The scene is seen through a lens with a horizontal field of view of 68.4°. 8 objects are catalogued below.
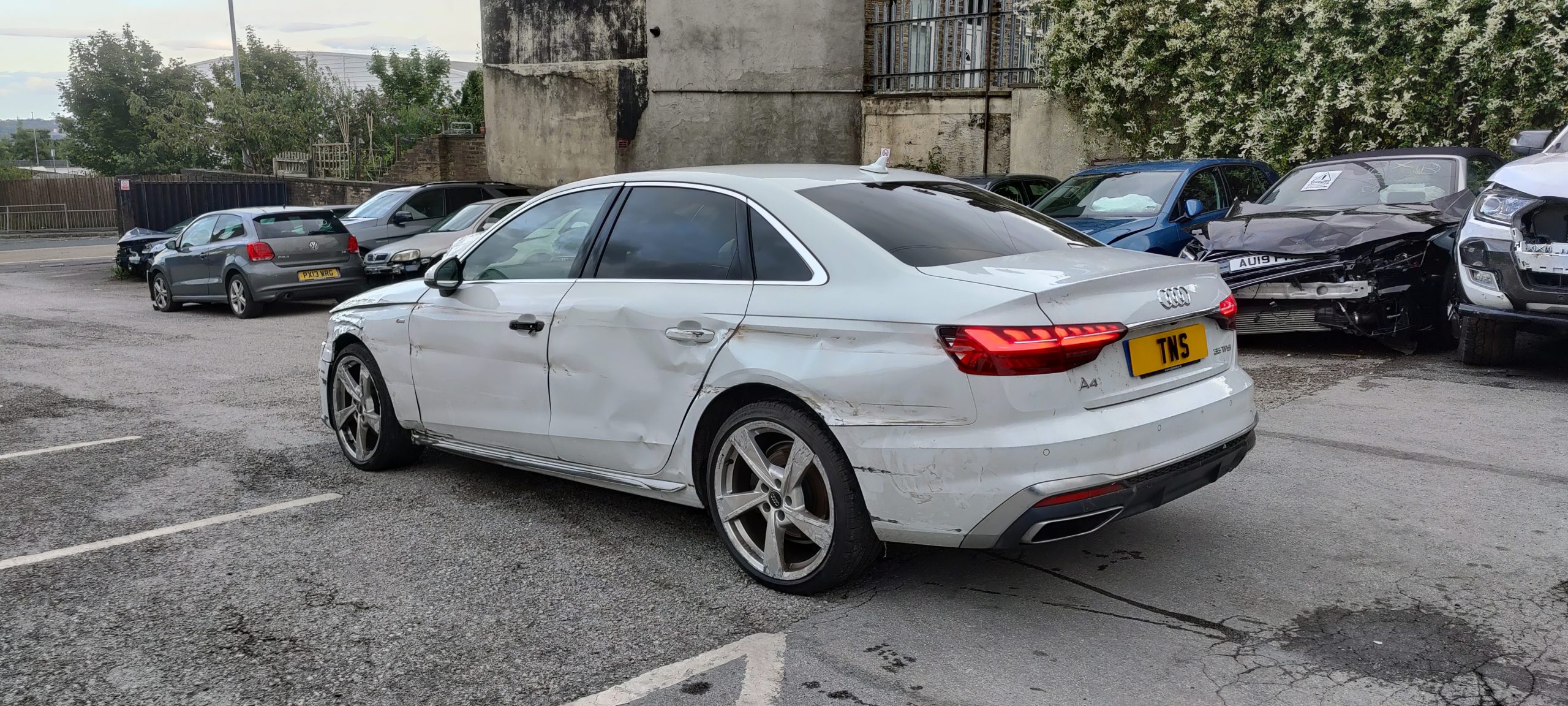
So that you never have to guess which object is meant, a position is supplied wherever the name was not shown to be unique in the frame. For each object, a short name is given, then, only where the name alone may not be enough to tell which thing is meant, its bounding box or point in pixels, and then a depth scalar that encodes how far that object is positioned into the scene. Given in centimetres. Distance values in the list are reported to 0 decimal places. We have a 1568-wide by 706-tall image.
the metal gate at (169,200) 2592
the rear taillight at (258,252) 1455
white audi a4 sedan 341
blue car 992
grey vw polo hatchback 1454
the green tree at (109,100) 5631
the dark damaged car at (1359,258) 824
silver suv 1639
